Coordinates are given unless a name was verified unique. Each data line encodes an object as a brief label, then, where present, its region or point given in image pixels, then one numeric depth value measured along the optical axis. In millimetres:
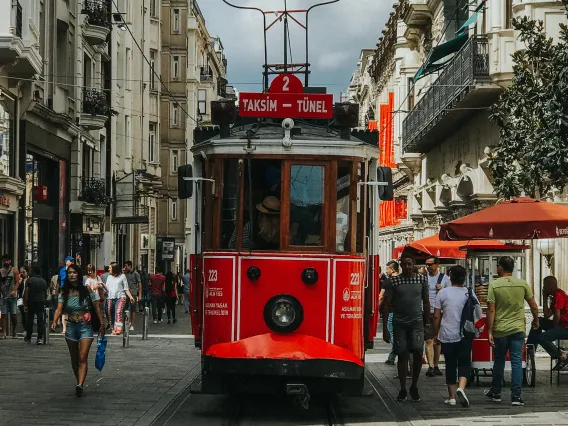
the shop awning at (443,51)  33875
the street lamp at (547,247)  24922
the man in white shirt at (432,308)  18688
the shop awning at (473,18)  31956
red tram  13141
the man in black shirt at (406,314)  14773
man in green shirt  14609
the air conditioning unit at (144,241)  59125
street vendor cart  16859
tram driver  13273
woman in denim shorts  14930
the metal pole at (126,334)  24578
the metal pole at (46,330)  24906
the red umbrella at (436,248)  26298
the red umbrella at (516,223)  17188
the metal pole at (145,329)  26634
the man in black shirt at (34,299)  25797
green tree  17516
